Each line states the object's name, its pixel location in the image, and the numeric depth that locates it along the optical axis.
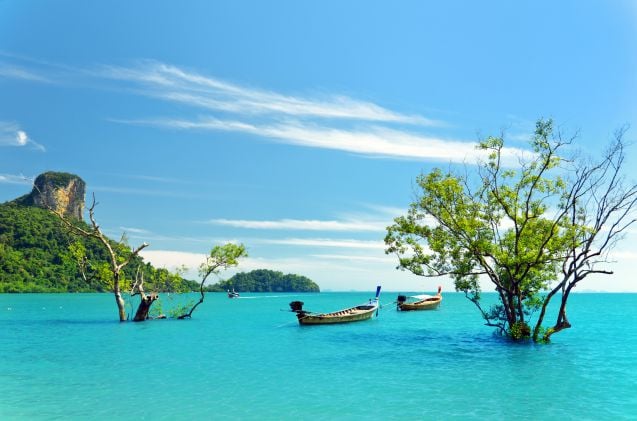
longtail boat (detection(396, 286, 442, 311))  62.38
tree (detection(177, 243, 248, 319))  41.09
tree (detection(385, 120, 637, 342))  25.66
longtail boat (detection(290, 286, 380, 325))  39.34
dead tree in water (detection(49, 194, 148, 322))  37.11
